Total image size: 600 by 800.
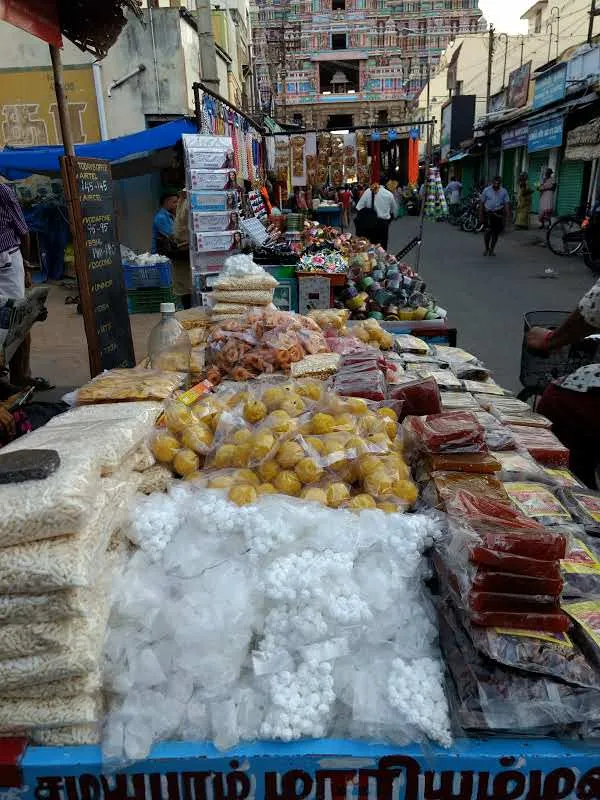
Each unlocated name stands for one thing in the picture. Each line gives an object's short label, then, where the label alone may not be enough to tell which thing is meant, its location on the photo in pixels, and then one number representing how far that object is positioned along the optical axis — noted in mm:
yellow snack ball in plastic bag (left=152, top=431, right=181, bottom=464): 2039
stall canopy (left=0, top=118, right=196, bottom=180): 9117
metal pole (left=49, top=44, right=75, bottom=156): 3332
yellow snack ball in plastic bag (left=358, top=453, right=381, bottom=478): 1944
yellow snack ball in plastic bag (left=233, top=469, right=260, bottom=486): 1915
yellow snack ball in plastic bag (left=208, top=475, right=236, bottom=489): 1863
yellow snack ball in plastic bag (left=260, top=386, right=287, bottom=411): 2324
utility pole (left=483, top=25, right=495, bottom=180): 29797
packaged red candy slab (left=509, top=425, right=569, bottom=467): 2467
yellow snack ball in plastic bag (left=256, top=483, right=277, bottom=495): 1879
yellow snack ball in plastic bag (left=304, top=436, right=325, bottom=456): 2016
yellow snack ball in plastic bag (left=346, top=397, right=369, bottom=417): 2330
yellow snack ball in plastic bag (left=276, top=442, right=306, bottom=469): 1956
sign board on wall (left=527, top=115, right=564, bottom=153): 18828
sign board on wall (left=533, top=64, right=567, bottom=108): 18406
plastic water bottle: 3067
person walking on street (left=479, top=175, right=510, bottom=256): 15914
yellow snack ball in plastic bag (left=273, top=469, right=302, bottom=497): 1903
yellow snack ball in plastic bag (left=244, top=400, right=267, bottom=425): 2256
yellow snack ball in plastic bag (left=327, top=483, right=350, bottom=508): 1832
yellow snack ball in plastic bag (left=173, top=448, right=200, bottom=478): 2033
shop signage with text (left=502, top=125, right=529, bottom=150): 23719
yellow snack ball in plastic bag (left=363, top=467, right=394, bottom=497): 1880
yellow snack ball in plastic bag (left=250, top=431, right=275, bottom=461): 1995
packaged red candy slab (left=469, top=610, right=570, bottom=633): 1394
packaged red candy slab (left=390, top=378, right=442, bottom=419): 2562
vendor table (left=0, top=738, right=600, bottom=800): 1320
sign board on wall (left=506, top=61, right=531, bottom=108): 27217
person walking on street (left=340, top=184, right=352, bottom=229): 20302
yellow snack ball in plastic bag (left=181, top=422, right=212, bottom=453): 2119
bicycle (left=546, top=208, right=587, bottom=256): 14938
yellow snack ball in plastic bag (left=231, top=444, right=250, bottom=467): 2031
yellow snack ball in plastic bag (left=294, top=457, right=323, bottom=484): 1917
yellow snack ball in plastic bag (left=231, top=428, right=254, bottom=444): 2100
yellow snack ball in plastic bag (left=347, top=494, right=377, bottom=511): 1803
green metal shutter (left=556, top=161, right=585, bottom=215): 18688
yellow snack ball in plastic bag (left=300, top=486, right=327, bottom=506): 1827
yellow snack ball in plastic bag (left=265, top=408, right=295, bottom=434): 2098
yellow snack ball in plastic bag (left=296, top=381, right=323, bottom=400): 2451
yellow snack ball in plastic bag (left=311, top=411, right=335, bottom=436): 2150
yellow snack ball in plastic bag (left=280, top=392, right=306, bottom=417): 2274
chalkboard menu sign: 3361
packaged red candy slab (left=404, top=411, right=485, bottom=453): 2021
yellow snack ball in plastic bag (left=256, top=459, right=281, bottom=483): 1962
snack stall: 1332
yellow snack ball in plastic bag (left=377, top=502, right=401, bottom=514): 1816
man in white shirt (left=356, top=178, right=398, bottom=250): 12531
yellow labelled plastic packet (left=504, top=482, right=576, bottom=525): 1915
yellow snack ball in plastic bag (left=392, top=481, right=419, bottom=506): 1895
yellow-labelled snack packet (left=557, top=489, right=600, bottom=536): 1961
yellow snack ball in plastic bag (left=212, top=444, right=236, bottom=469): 2057
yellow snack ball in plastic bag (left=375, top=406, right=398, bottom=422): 2368
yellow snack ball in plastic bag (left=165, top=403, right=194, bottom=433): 2195
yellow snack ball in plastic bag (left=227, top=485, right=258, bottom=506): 1737
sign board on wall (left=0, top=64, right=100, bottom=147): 12281
